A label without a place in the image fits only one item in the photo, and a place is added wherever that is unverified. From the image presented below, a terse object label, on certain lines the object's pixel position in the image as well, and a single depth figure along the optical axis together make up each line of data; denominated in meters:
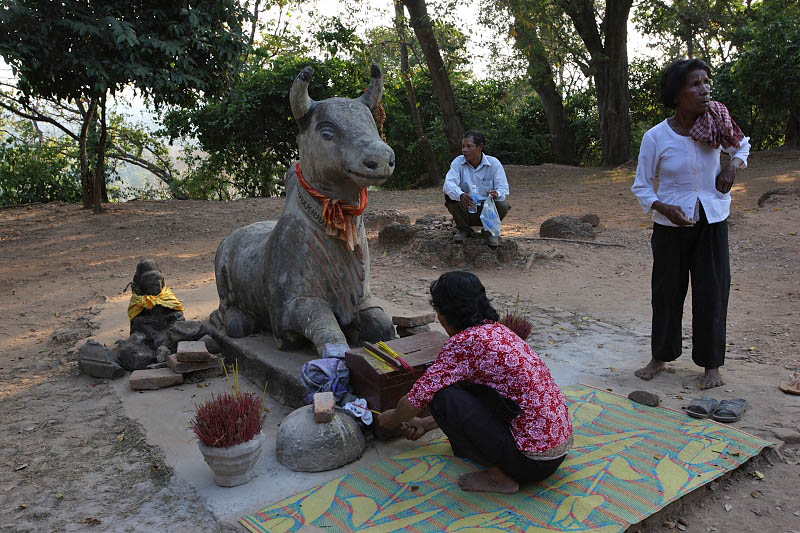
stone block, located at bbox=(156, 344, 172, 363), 4.71
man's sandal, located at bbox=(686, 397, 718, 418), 3.59
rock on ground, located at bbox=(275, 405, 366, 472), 3.15
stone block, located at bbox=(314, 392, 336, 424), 3.21
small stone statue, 4.95
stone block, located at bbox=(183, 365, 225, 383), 4.51
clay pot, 2.94
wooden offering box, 3.37
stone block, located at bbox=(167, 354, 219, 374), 4.43
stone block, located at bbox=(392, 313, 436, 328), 4.50
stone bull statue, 3.85
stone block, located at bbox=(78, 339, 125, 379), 4.63
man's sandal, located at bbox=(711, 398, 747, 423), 3.52
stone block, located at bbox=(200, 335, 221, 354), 4.77
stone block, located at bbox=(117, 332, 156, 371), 4.70
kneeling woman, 2.76
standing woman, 3.86
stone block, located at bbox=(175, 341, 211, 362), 4.38
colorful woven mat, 2.67
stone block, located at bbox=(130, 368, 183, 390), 4.36
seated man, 7.64
